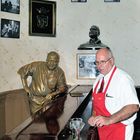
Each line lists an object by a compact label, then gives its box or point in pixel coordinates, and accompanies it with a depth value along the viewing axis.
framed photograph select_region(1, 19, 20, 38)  3.10
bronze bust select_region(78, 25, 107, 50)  3.32
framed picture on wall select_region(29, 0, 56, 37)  3.34
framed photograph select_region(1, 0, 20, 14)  3.08
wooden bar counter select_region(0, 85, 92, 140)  1.27
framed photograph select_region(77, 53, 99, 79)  3.57
